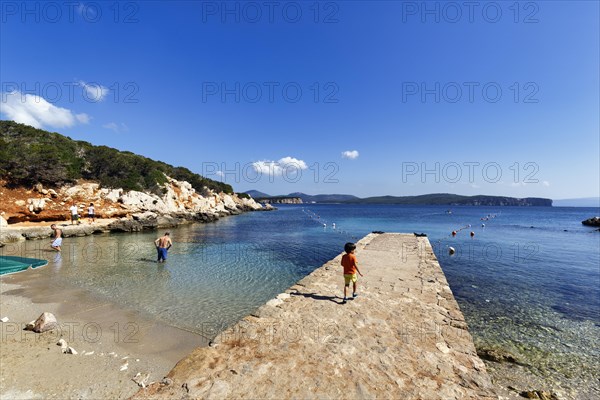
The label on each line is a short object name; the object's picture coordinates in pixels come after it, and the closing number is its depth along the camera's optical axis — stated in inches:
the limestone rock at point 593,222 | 1958.7
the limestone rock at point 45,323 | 267.6
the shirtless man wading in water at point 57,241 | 665.5
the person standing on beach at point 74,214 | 986.1
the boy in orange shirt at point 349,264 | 305.9
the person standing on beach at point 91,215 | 1060.0
